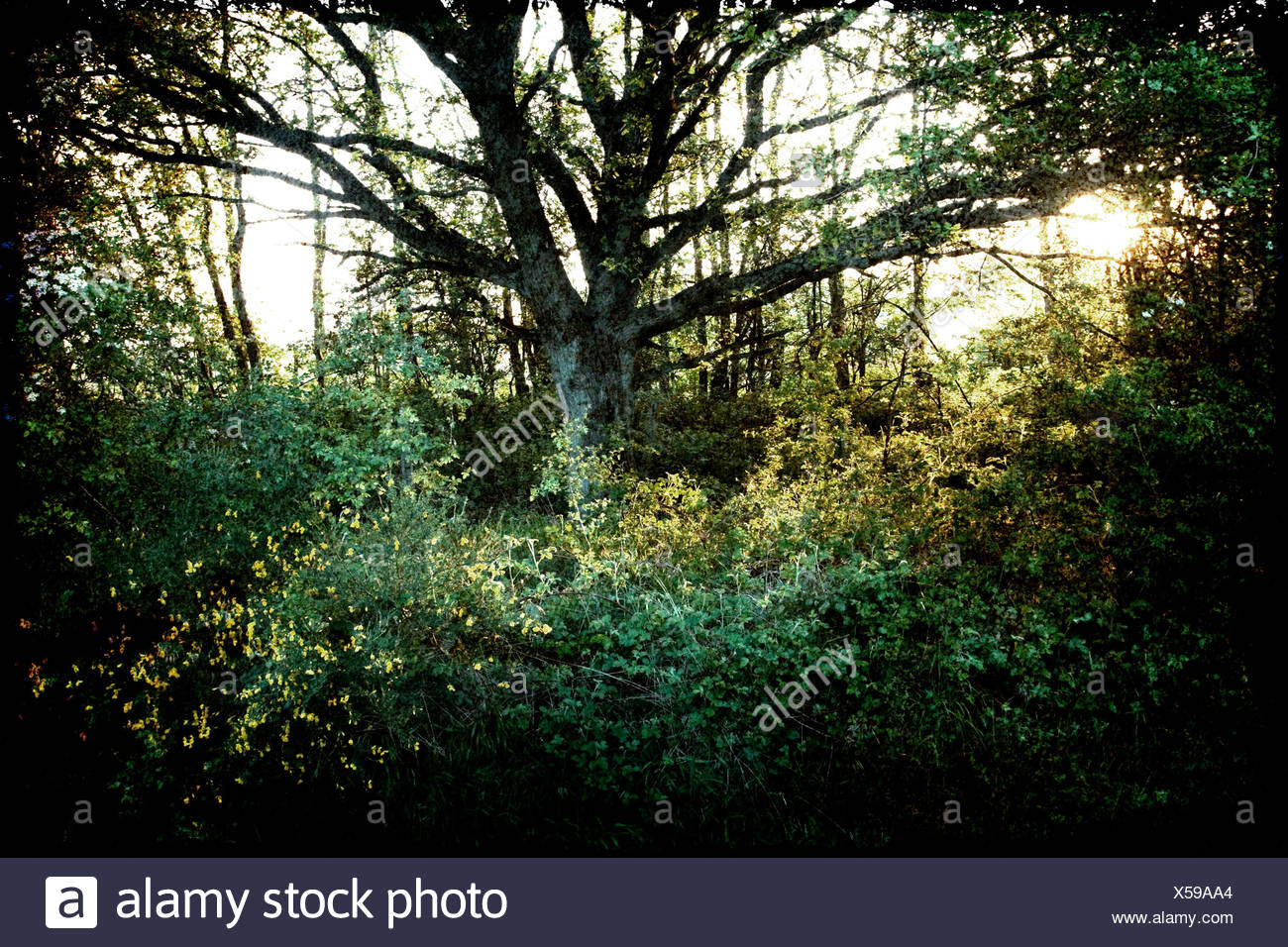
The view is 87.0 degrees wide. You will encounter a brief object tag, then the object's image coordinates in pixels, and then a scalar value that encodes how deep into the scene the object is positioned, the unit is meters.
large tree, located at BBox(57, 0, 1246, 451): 6.34
